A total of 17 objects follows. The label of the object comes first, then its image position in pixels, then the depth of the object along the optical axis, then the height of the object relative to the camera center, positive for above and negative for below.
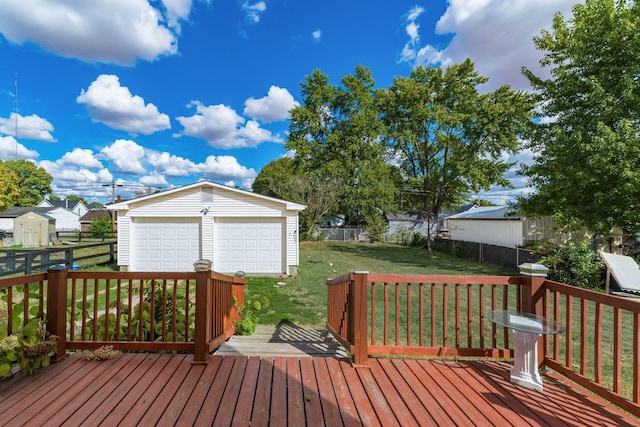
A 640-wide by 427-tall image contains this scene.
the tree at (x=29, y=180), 35.09 +3.98
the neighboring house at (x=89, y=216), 37.59 -0.57
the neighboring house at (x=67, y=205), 36.75 +0.94
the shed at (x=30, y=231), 19.20 -1.35
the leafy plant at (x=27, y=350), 2.28 -1.18
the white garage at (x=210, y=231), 9.69 -0.63
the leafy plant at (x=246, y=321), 4.16 -1.62
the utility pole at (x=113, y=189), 30.37 +2.48
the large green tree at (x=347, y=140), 22.03 +6.11
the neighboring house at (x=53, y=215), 28.12 -0.58
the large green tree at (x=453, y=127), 20.62 +6.74
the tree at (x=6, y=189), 19.00 +1.56
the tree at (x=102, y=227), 22.97 -1.26
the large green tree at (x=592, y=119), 7.94 +3.04
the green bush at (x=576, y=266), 7.88 -1.40
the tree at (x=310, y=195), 20.08 +1.35
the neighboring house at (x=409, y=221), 24.86 -0.53
